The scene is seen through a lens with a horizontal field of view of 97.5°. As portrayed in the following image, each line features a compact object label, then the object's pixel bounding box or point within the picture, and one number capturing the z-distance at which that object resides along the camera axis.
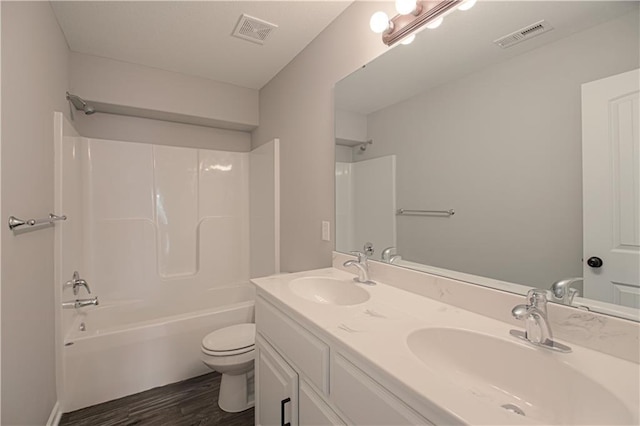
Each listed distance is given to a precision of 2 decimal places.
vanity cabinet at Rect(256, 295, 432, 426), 0.70
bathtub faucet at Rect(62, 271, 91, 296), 1.92
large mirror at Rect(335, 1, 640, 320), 0.74
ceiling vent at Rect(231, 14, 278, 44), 1.74
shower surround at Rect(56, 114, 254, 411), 1.85
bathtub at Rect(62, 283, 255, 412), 1.80
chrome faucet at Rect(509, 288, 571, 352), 0.74
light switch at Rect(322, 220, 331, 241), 1.81
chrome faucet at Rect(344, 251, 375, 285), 1.42
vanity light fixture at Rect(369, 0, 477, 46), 1.14
